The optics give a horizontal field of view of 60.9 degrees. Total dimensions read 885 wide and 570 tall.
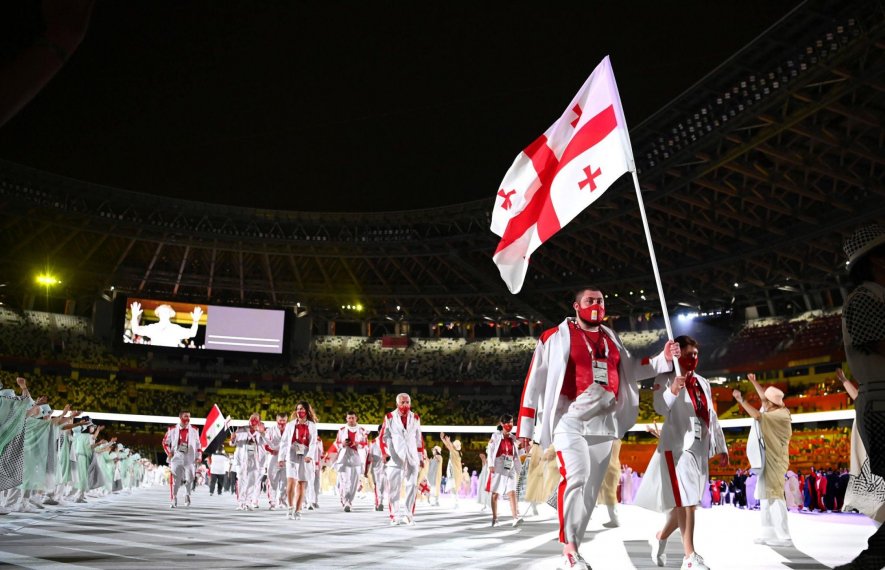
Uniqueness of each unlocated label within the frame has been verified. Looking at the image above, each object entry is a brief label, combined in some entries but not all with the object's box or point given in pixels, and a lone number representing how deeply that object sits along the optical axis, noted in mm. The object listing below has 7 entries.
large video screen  42719
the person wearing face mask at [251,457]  18719
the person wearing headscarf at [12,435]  11023
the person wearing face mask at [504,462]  13602
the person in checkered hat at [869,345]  3592
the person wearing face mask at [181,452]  17547
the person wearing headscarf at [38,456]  12680
